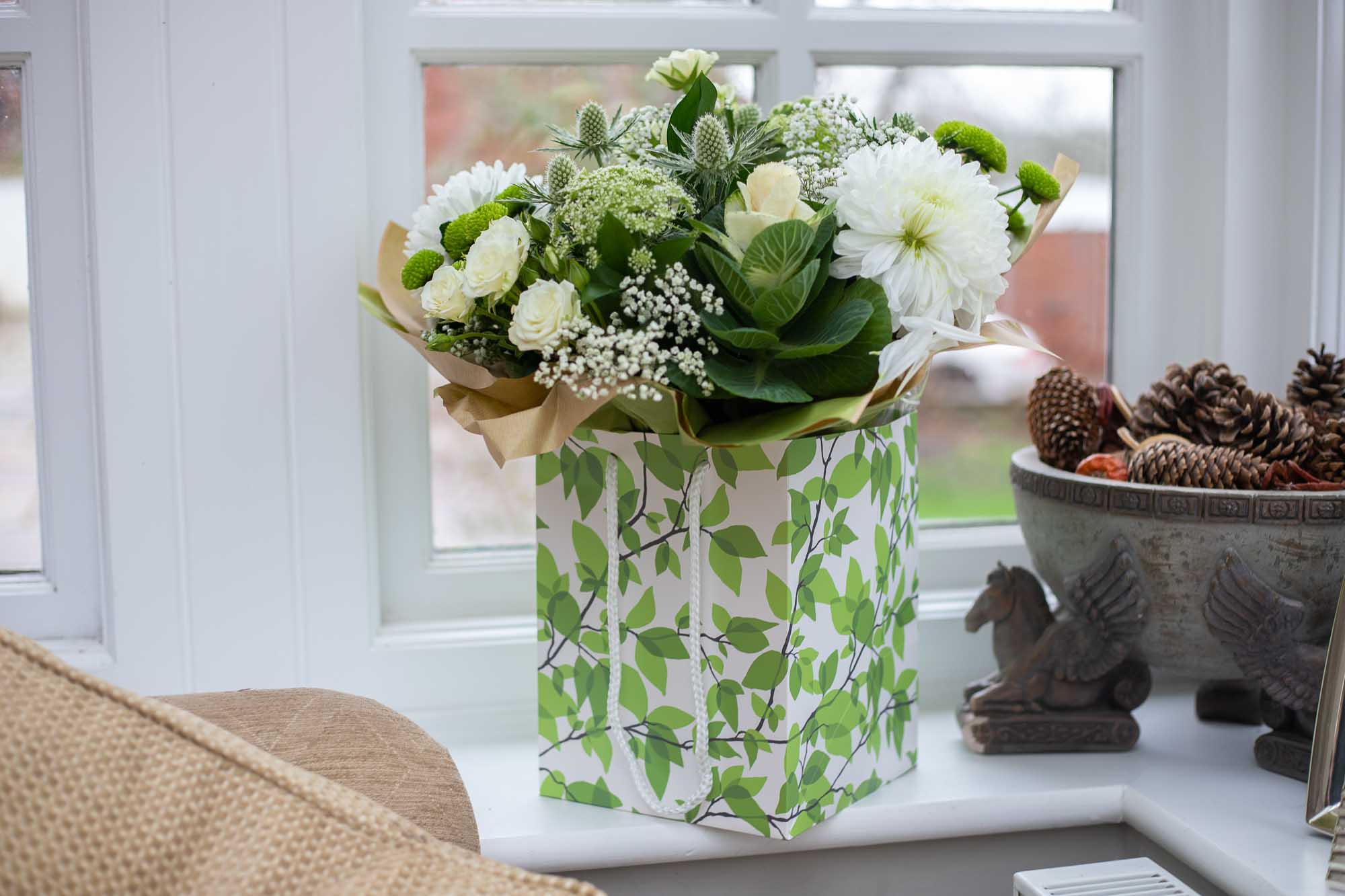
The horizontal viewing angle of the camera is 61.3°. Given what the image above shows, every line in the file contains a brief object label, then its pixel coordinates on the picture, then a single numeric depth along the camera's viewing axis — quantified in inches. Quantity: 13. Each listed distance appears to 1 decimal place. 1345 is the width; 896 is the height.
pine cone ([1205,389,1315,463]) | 34.2
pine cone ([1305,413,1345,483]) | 34.0
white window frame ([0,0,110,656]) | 38.0
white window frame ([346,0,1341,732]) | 40.6
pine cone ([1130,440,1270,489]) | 33.4
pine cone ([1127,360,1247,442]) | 36.0
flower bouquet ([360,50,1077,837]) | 27.9
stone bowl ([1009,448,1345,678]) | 32.6
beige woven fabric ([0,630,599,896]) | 19.8
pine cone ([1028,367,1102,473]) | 38.0
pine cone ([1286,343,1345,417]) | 36.5
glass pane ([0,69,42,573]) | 39.0
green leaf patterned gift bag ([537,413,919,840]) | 30.5
